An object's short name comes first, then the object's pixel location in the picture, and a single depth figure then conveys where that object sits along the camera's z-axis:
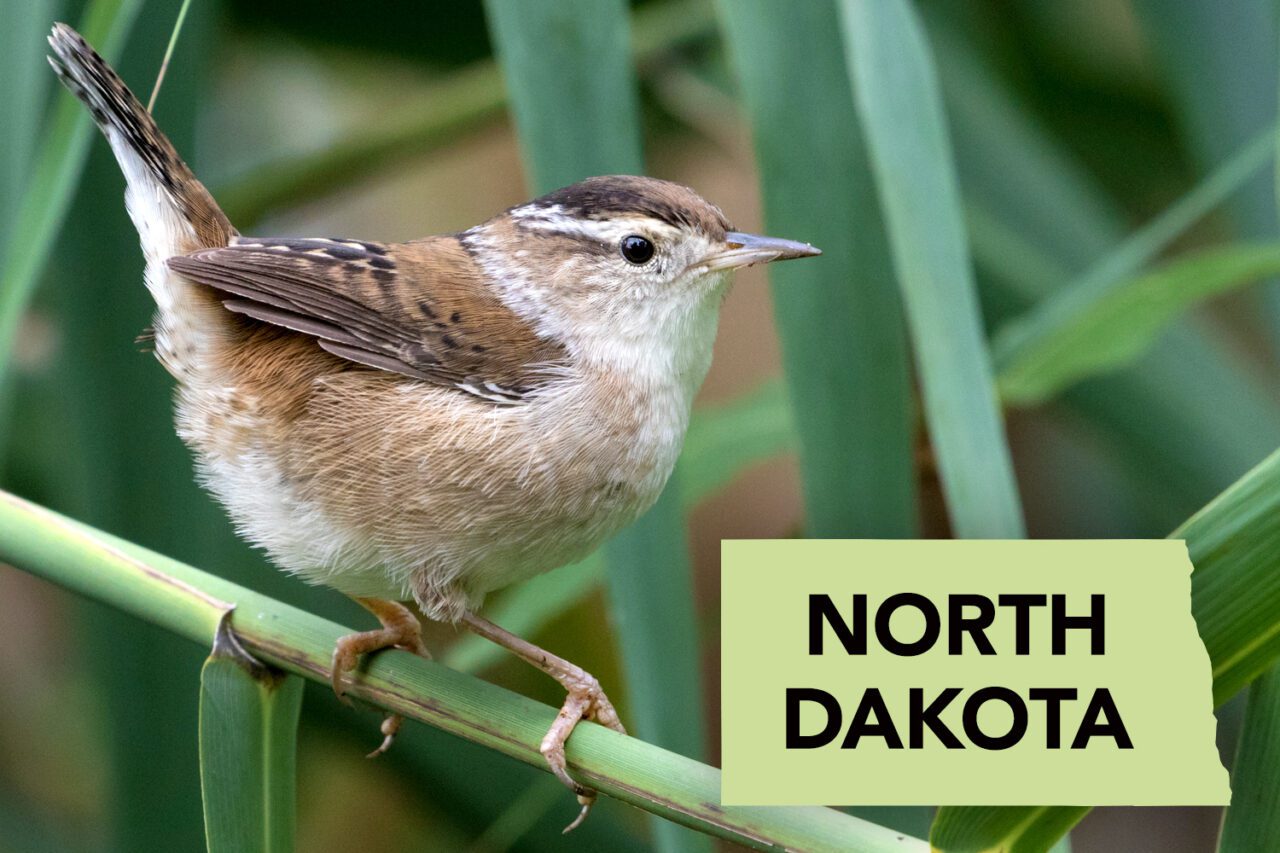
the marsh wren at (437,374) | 1.73
